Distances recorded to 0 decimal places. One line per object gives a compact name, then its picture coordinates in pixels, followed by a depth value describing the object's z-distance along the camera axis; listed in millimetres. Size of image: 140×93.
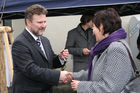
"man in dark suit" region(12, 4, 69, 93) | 2270
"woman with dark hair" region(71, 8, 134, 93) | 1793
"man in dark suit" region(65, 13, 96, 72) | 4090
